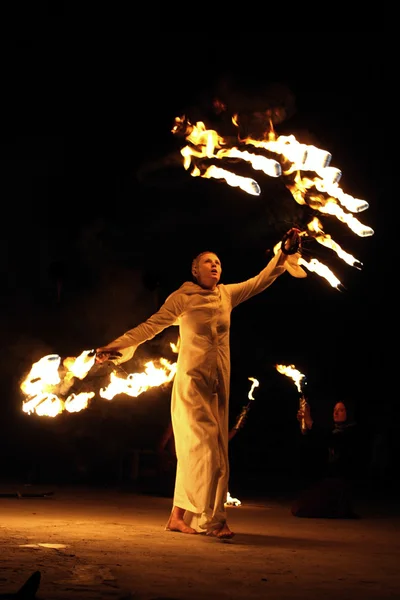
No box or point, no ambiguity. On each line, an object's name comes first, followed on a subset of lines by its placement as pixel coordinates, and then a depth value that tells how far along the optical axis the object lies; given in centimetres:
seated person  1017
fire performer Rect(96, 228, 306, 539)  775
